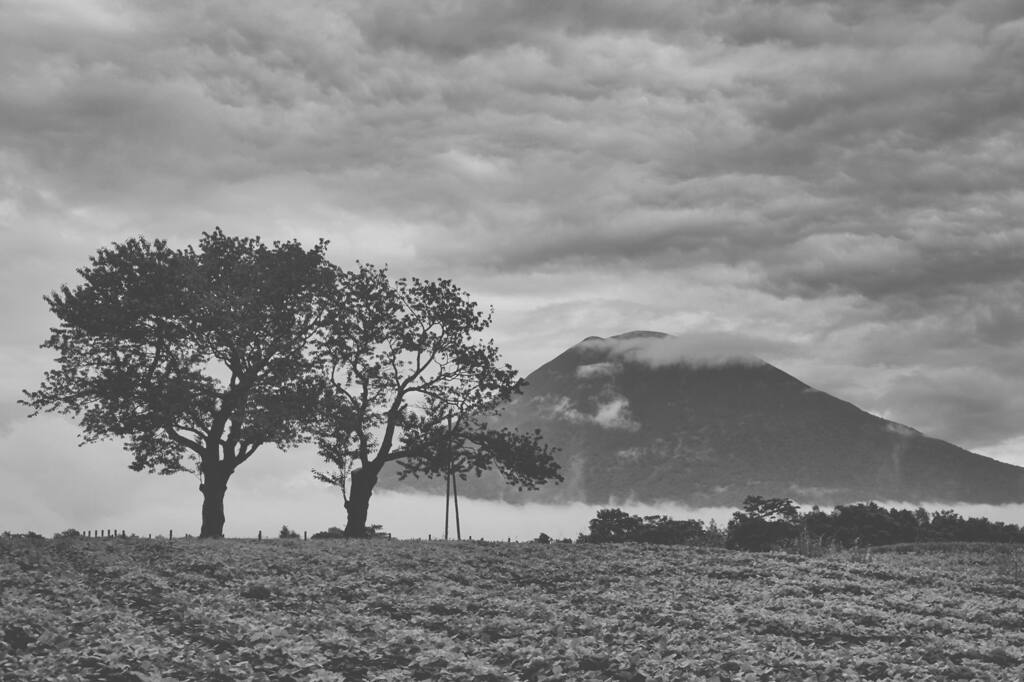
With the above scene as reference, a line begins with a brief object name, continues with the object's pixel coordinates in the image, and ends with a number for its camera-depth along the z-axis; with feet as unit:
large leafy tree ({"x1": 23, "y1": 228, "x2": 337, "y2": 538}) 156.56
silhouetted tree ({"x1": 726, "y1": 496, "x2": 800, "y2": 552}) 168.35
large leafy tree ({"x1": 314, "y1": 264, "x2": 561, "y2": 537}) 166.09
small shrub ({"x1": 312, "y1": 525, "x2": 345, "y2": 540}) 182.50
